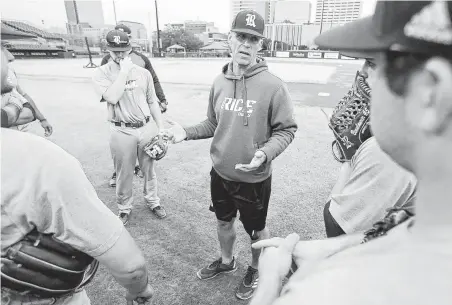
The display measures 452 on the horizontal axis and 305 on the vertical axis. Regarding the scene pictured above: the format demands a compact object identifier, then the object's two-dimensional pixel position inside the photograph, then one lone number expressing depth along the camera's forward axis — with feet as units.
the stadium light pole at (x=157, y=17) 136.77
